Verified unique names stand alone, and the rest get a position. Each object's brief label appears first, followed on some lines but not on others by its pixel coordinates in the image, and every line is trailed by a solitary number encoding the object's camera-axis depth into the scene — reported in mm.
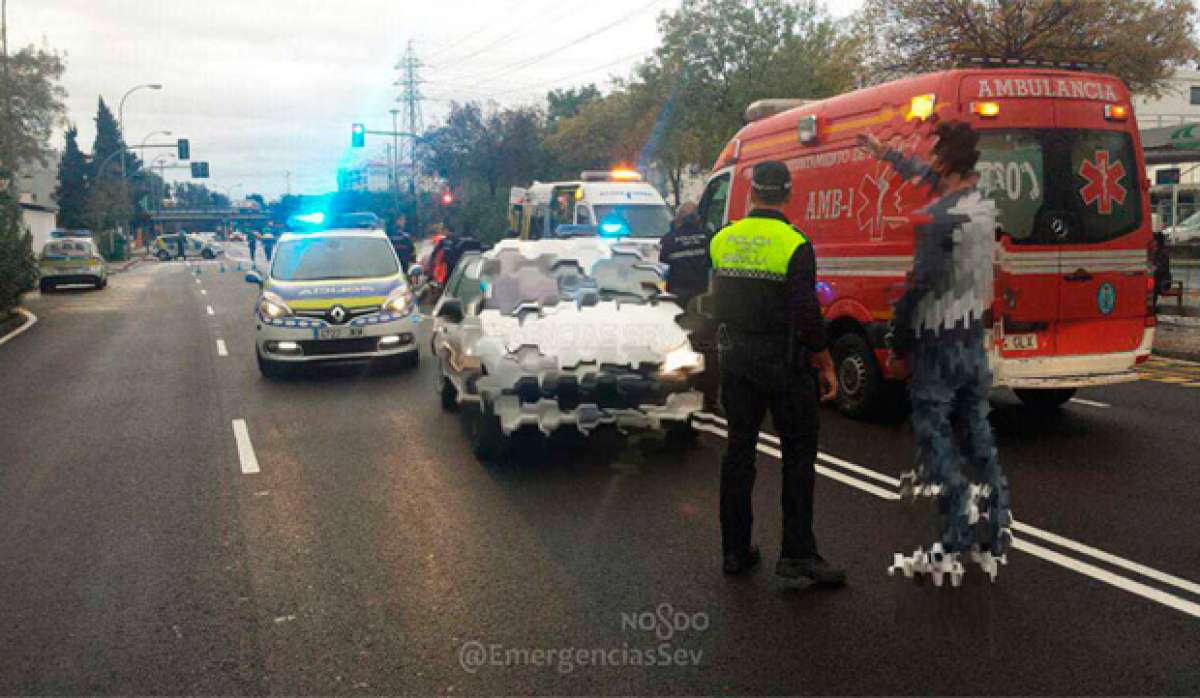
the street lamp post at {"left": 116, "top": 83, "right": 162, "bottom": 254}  56594
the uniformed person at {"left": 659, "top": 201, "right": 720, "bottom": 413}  8445
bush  19375
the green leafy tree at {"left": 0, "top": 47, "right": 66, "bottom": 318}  60812
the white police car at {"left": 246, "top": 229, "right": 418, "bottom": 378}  11078
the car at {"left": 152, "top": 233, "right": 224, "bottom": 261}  73375
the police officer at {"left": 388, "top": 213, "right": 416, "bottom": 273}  22297
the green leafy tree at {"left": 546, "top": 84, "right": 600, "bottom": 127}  93519
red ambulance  7145
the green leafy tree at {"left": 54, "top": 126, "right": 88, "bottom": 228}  91062
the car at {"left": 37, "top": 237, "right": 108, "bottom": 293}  29562
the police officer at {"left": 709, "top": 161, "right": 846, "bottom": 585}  4434
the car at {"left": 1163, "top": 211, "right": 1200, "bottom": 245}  30881
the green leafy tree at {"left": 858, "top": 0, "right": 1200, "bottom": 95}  19672
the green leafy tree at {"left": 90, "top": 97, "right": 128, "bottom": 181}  112906
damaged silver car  6781
